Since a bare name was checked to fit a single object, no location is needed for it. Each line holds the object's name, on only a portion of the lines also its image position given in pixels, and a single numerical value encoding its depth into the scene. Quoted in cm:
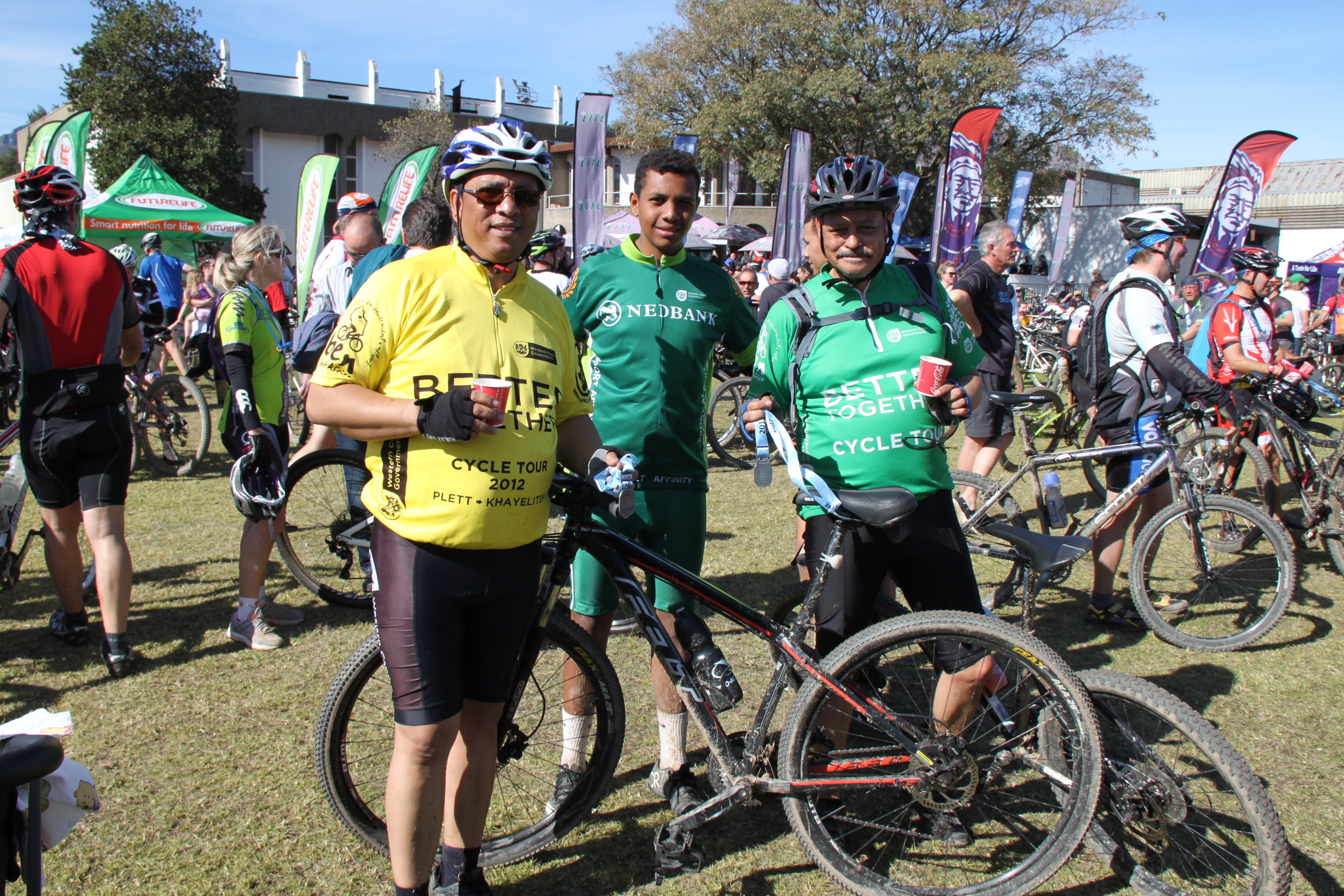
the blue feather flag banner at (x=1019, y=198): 1856
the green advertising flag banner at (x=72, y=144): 1230
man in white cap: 692
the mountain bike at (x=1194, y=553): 442
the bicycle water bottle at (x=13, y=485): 415
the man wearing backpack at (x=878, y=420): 260
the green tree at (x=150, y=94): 3375
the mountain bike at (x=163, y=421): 781
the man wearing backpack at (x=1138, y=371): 453
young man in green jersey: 292
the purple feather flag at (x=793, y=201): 1298
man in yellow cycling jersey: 197
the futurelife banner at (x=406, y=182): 1034
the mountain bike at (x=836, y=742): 240
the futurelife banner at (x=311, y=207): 988
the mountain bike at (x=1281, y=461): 545
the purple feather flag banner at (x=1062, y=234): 2492
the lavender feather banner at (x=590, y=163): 1158
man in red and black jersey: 365
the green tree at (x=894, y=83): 3147
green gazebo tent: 1620
